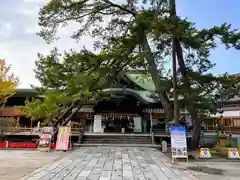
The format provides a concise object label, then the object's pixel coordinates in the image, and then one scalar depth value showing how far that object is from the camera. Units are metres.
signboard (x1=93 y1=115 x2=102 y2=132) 21.81
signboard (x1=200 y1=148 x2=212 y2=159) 10.88
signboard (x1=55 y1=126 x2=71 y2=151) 12.93
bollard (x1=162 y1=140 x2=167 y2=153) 13.30
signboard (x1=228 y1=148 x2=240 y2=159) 10.73
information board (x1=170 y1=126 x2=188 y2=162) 9.75
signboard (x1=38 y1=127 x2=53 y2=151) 12.87
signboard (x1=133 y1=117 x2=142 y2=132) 22.33
